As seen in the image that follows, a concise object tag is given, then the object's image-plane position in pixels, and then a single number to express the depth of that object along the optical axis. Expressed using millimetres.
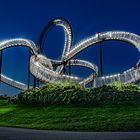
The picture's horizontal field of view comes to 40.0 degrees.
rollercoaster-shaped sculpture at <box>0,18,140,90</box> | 21049
